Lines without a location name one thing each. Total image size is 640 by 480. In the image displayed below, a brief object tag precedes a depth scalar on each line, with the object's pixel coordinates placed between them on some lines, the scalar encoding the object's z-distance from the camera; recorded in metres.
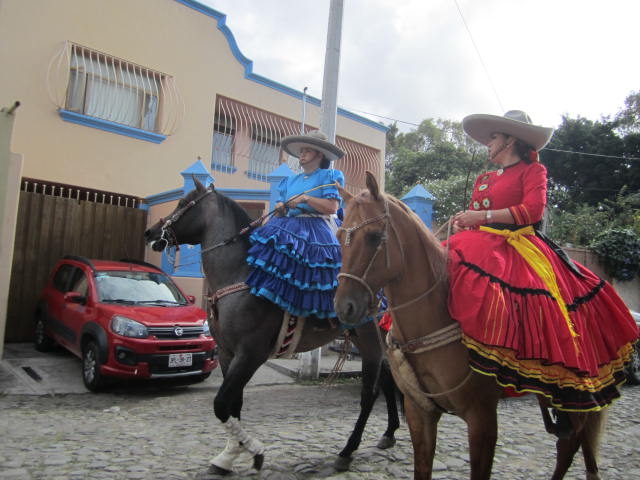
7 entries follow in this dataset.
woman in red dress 2.32
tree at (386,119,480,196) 26.00
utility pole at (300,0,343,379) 6.98
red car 5.93
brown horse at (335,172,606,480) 2.31
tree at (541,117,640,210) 21.36
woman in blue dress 3.59
